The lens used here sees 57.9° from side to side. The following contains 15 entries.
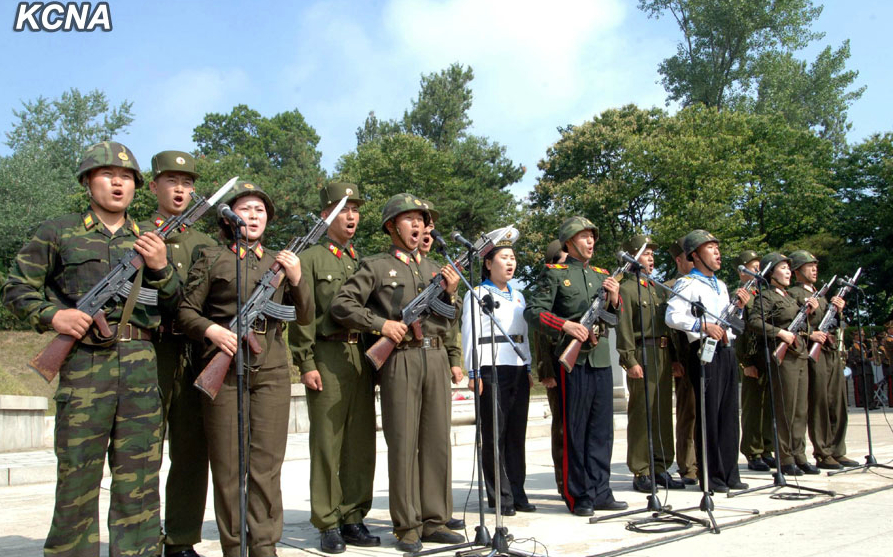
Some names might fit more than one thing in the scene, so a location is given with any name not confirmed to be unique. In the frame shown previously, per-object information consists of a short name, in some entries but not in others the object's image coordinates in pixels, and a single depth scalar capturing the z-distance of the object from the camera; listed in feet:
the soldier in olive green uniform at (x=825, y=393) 30.68
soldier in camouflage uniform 13.58
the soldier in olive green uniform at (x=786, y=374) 28.86
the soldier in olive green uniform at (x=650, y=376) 26.11
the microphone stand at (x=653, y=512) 19.44
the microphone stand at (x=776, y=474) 24.27
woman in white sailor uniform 21.99
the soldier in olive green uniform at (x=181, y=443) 16.85
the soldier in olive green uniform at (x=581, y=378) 21.91
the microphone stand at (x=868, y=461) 28.66
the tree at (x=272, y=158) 135.44
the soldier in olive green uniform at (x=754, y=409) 30.48
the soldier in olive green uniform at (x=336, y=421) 18.21
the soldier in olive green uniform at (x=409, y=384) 17.90
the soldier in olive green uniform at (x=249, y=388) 15.75
